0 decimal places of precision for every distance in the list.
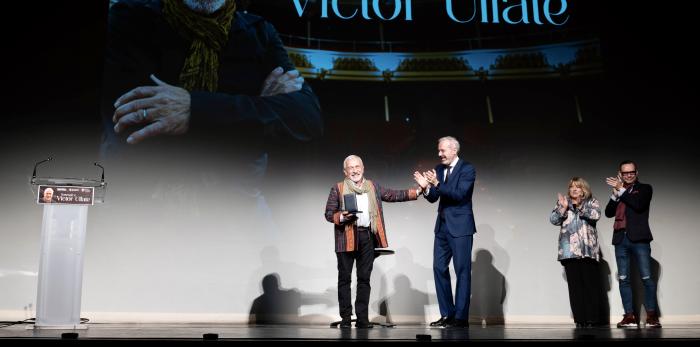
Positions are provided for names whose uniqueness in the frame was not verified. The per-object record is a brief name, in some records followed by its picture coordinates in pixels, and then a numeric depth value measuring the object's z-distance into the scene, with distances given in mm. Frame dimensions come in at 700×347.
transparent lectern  4164
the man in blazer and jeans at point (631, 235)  5160
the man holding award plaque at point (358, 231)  4715
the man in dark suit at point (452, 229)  4709
